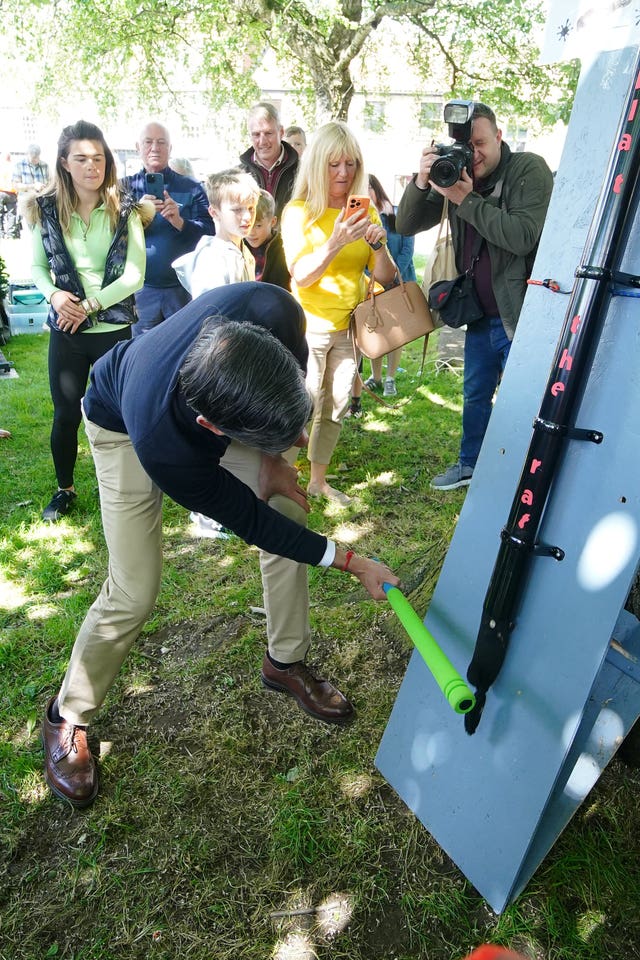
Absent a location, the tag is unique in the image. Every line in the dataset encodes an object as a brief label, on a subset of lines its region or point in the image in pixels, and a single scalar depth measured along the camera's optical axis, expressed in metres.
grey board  1.45
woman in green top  3.34
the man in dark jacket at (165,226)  4.45
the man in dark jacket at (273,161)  4.25
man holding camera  3.04
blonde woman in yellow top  3.30
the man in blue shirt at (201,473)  1.46
